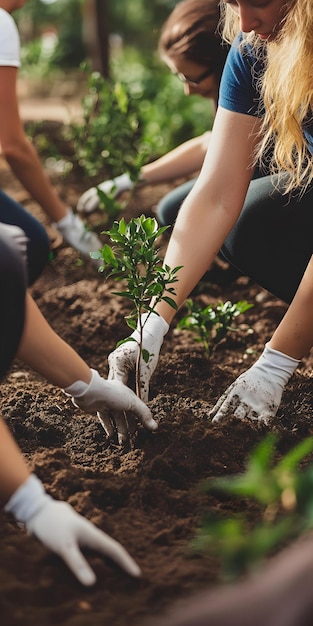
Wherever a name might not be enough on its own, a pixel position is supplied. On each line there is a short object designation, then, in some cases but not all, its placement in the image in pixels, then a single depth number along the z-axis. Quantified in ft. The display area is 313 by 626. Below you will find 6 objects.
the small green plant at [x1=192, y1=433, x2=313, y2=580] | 3.59
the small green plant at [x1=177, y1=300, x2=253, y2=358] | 8.14
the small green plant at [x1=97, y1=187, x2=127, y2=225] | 10.62
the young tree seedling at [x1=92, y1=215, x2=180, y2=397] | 6.33
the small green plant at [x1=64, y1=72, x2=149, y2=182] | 11.80
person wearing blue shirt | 6.39
